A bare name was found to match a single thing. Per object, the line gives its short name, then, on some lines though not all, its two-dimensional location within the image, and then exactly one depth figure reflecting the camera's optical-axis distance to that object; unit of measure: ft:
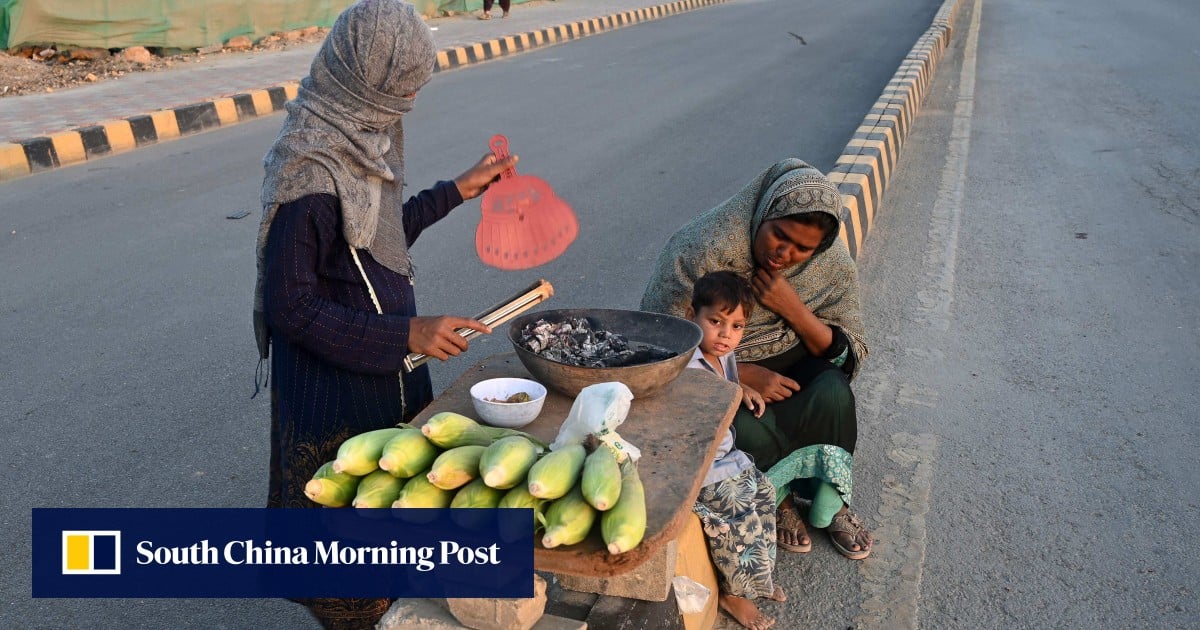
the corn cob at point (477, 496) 5.89
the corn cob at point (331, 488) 6.03
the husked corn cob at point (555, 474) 5.68
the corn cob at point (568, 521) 5.57
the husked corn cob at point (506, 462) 5.79
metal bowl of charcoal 7.27
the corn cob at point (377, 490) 6.01
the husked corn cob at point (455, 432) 6.32
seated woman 10.18
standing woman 6.93
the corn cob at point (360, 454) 6.06
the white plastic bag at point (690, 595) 7.73
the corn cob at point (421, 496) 5.93
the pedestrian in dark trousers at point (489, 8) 60.44
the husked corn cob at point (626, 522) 5.45
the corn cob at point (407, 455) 6.08
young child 8.80
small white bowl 7.04
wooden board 5.73
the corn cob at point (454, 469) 5.94
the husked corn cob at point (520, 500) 5.78
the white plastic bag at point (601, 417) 6.31
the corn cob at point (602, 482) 5.59
